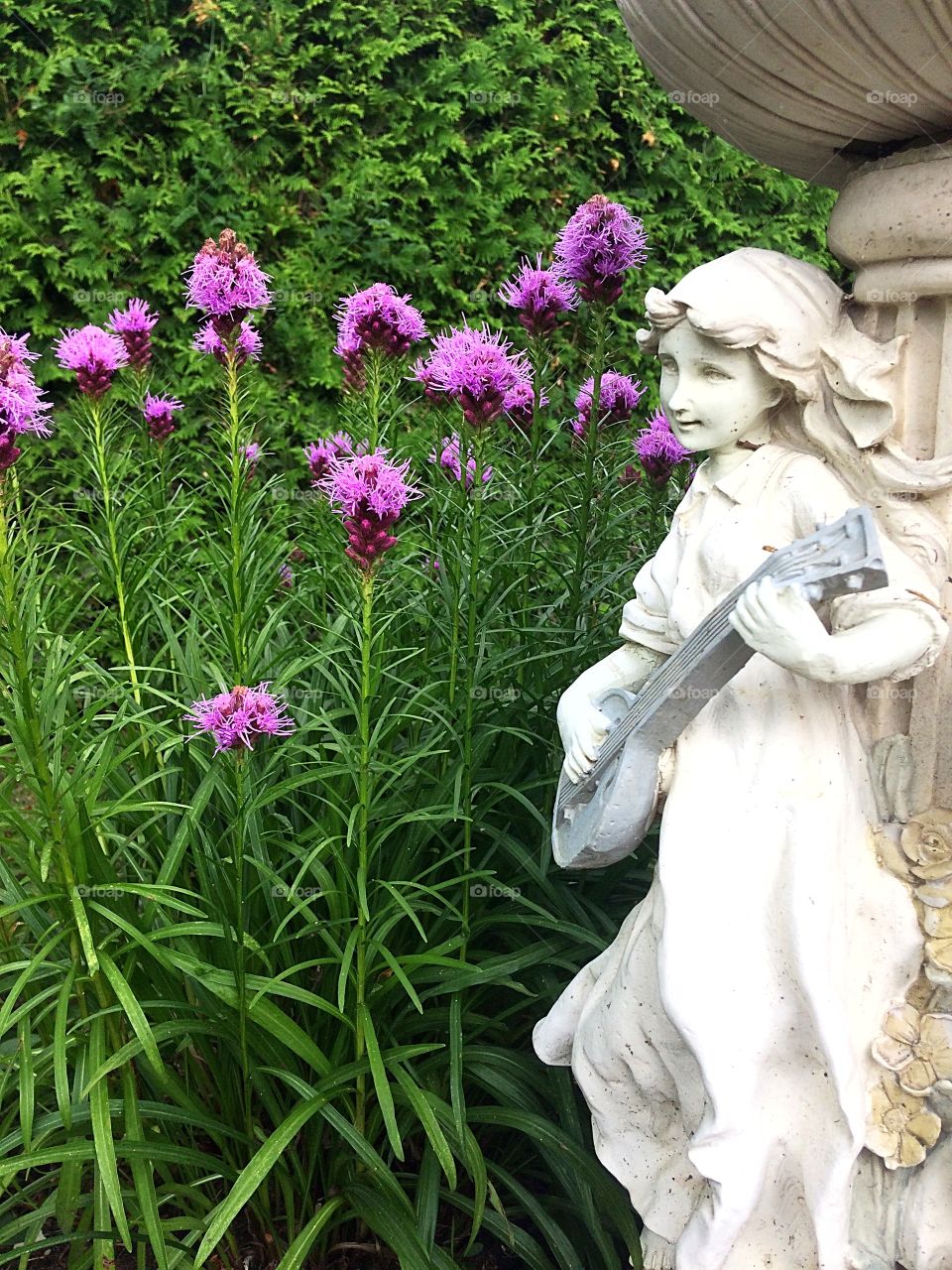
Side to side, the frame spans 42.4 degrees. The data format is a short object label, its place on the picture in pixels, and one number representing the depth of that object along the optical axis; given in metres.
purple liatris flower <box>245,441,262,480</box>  3.21
